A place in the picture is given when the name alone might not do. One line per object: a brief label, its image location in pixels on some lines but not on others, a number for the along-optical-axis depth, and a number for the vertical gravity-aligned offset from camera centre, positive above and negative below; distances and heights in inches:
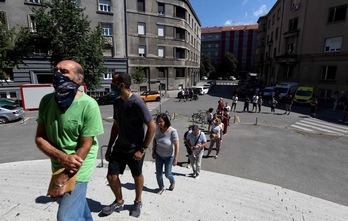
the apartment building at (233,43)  3624.5 +575.9
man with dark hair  118.5 -37.1
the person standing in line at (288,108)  661.2 -102.0
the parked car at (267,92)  1049.8 -84.9
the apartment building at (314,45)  960.9 +164.7
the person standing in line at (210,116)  415.7 -83.9
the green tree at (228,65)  3201.3 +152.4
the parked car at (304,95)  833.5 -78.0
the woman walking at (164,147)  160.9 -57.3
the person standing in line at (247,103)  695.1 -93.9
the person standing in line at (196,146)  216.6 -75.1
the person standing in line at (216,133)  295.7 -84.4
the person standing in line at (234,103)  688.5 -94.0
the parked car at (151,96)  975.1 -105.8
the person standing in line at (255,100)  694.1 -82.6
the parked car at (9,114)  517.3 -107.0
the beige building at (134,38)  928.3 +206.9
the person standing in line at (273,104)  678.5 -92.9
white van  943.7 -64.1
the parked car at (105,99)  881.8 -112.7
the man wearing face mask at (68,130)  76.5 -21.9
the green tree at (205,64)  2940.0 +146.4
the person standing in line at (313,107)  621.3 -93.3
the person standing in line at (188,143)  222.5 -73.5
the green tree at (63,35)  714.8 +128.3
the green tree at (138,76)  1147.3 -15.2
